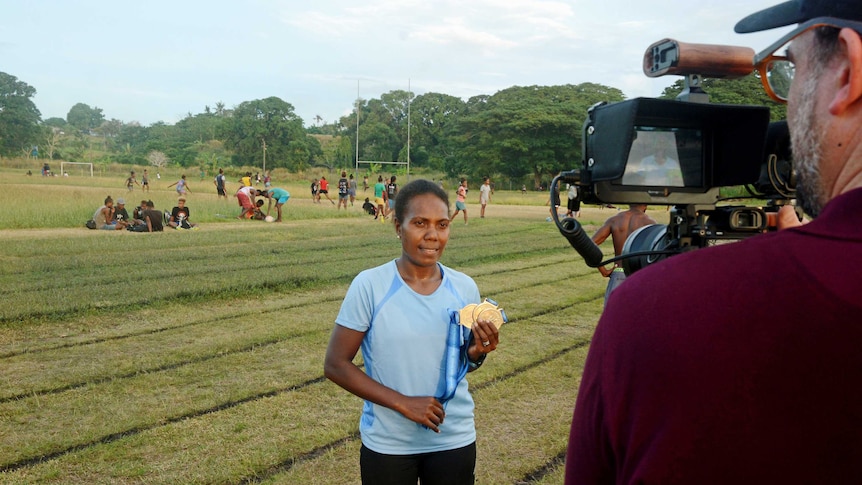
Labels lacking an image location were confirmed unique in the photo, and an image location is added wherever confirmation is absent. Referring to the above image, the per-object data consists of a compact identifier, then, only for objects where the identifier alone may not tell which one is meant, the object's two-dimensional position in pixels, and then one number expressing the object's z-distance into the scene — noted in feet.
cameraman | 2.95
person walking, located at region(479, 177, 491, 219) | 89.20
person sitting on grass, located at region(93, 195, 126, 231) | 63.67
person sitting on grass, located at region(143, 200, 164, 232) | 62.64
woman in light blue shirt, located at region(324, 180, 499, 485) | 9.25
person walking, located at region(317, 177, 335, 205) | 111.75
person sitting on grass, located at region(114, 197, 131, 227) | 65.26
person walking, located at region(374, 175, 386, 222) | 82.33
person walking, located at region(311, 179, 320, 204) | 113.58
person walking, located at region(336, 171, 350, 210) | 96.17
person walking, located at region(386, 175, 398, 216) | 81.69
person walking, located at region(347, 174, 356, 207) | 102.79
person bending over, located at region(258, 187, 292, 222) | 76.28
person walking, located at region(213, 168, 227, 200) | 101.86
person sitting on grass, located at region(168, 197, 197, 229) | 66.37
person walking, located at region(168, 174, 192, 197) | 104.78
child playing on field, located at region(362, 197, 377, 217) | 90.44
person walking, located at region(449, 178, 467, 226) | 76.00
